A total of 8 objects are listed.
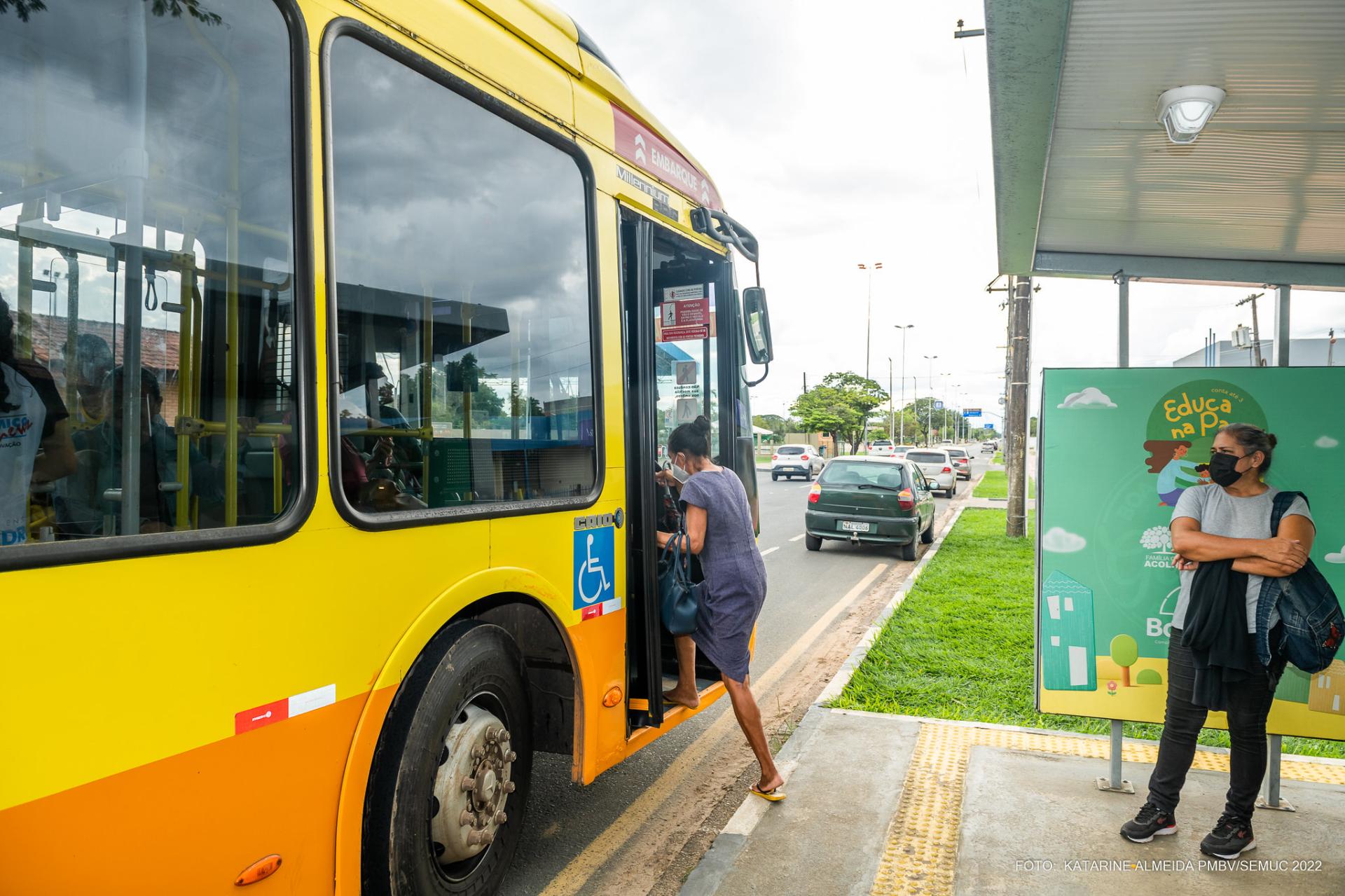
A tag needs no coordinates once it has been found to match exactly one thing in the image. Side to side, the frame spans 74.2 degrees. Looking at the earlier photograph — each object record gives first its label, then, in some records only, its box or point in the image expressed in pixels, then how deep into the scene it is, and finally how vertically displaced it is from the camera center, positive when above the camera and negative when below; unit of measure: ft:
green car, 43.47 -4.14
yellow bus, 6.05 -0.13
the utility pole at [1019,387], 48.93 +1.82
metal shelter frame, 9.61 +3.93
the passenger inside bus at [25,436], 5.79 -0.04
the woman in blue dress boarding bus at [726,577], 14.07 -2.45
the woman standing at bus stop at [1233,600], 11.73 -2.47
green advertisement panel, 13.79 -1.39
